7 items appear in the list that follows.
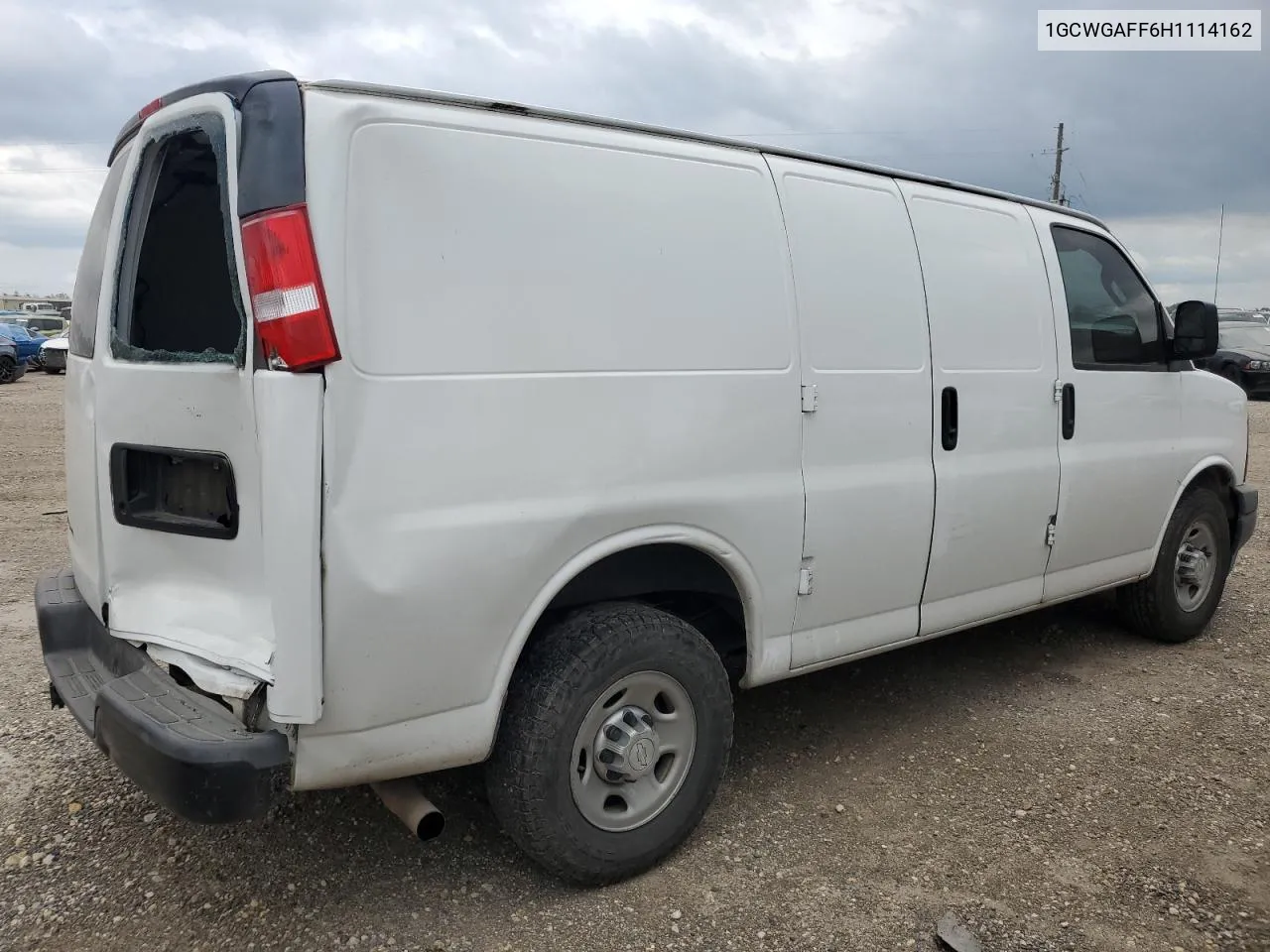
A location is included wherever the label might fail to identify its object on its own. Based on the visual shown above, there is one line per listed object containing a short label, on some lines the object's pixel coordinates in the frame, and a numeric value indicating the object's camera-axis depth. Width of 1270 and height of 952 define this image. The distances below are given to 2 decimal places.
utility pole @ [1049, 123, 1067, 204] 39.44
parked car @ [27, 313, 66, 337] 29.77
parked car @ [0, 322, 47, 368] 24.08
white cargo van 2.39
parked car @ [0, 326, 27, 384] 21.72
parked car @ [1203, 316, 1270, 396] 20.05
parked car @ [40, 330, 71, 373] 24.09
